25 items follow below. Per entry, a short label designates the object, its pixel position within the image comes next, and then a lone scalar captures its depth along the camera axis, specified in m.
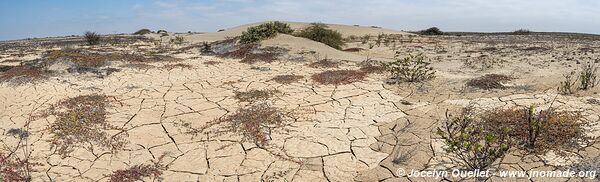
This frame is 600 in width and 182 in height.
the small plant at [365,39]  24.55
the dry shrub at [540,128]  5.40
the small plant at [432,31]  38.46
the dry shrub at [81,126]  6.34
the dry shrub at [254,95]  8.41
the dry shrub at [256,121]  6.46
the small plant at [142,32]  40.72
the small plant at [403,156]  5.47
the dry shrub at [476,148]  4.95
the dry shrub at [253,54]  13.49
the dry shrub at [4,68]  12.13
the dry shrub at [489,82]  8.52
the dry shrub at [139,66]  11.77
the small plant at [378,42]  22.38
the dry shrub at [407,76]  9.54
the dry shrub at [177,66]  11.99
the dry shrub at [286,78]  9.89
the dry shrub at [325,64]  11.96
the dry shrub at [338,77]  9.71
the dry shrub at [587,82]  7.90
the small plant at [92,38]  24.36
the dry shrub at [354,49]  19.39
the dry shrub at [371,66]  10.92
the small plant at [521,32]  37.06
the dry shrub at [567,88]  7.72
